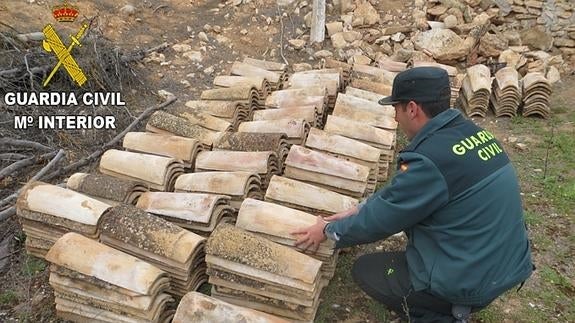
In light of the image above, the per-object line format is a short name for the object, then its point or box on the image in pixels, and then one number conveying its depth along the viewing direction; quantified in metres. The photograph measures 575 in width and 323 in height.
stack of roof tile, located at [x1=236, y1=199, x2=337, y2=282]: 3.32
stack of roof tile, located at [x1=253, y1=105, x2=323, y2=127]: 5.09
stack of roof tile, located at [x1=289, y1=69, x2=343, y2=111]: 5.94
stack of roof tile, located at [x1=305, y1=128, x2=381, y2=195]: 4.43
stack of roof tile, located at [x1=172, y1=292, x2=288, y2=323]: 2.77
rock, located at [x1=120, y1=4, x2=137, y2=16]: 9.07
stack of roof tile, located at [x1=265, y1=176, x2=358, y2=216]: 3.70
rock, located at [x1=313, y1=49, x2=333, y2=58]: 8.22
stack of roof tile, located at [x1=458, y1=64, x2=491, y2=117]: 6.48
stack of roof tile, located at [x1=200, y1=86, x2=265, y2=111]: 5.75
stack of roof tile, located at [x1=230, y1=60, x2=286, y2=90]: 6.50
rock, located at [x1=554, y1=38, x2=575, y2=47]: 8.29
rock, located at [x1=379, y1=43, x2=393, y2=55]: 8.20
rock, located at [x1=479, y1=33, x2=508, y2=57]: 7.98
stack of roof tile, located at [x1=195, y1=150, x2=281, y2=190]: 4.11
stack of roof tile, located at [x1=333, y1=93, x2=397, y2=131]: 5.13
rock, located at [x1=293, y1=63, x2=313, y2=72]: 7.82
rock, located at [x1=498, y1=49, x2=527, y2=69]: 7.84
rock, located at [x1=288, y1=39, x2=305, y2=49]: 8.47
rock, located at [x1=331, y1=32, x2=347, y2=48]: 8.34
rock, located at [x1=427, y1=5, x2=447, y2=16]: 8.46
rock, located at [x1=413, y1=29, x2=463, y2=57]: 7.87
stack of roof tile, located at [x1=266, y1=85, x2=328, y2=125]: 5.45
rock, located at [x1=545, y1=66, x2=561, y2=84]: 7.86
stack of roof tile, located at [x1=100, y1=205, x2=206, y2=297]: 3.20
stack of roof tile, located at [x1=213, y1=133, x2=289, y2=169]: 4.41
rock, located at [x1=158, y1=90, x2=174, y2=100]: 6.87
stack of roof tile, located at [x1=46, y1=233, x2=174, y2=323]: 2.97
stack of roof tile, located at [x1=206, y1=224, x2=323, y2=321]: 3.00
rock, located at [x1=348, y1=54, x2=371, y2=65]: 7.88
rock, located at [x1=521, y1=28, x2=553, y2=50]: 8.30
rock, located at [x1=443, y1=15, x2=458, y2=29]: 8.19
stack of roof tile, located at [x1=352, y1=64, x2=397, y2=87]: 6.48
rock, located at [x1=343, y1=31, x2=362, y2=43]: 8.39
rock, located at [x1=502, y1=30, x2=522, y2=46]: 8.29
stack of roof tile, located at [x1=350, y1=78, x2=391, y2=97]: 5.96
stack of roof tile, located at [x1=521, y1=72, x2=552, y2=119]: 6.44
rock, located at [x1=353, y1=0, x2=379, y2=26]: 8.60
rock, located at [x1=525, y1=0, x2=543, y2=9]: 8.34
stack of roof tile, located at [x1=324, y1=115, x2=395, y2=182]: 4.80
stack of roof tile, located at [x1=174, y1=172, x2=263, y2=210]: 3.79
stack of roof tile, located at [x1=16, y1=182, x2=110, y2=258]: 3.45
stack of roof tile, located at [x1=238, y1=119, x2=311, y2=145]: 4.66
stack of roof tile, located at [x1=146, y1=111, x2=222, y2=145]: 4.82
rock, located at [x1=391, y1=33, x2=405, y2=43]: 8.23
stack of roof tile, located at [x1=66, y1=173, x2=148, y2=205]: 3.77
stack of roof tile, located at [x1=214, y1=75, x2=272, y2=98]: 6.10
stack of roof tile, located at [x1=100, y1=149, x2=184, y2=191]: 4.09
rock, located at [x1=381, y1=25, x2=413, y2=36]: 8.36
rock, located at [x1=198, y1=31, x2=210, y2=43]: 8.72
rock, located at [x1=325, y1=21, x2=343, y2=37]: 8.57
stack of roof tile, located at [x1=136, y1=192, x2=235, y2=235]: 3.49
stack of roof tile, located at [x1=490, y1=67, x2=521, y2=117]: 6.45
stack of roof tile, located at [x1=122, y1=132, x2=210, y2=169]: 4.43
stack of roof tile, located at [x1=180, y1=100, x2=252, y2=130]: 5.46
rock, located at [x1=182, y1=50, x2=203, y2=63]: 8.16
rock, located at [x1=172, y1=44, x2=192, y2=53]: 8.34
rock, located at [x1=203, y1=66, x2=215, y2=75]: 7.86
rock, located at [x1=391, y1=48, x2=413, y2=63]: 7.70
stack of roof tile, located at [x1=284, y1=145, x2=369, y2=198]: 4.03
